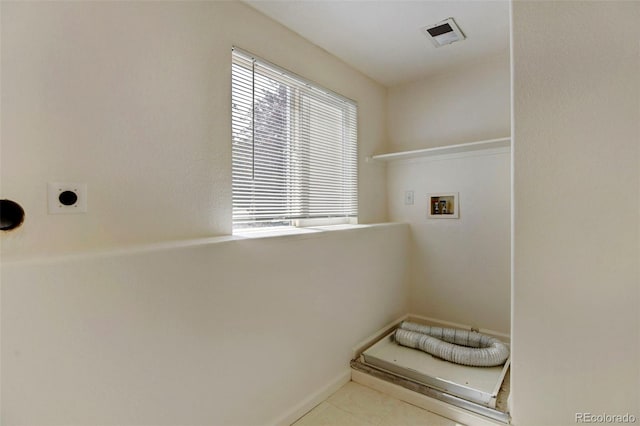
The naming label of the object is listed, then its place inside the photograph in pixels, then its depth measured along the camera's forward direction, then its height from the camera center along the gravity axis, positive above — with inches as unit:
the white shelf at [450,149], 85.7 +19.1
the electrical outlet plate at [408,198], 109.5 +5.1
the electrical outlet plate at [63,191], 41.6 +2.5
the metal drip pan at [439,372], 65.1 -38.0
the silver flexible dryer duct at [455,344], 74.8 -35.0
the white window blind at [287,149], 66.7 +16.7
